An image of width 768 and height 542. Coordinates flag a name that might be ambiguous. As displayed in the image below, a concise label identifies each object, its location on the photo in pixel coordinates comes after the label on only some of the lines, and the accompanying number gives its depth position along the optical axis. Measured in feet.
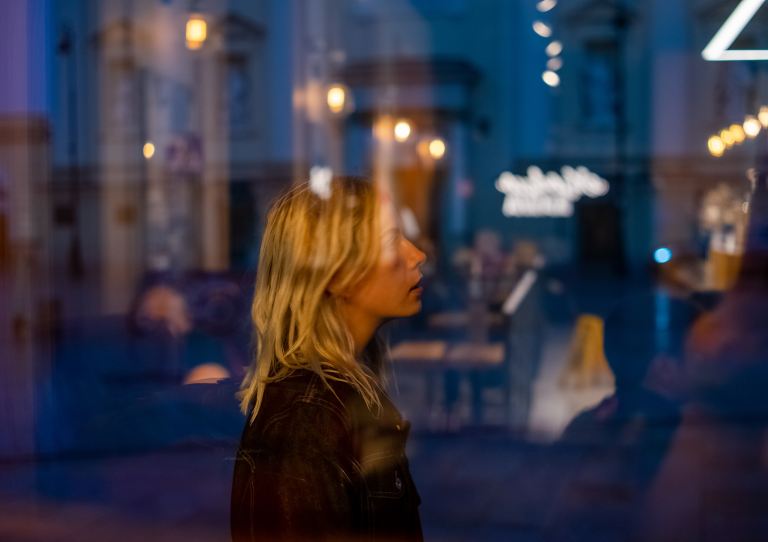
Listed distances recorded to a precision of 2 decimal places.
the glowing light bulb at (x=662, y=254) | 24.83
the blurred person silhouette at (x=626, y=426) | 10.69
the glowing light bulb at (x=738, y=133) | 15.76
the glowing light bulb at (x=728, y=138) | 17.51
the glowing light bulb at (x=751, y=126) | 14.23
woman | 4.11
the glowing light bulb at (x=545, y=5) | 34.22
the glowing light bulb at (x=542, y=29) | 34.01
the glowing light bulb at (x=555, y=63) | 34.56
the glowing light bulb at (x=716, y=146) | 21.07
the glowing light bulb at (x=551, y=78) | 35.04
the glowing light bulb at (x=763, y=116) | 13.67
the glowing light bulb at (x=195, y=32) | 39.93
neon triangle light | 12.25
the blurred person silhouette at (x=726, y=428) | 11.31
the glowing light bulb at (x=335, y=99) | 36.83
